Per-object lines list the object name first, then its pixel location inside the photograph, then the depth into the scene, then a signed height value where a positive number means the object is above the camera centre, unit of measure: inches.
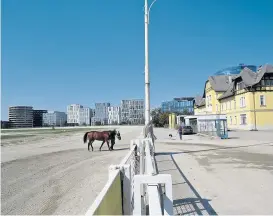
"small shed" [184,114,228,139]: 1138.0 -7.6
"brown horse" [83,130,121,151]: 793.6 -37.1
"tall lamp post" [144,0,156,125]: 500.7 +98.0
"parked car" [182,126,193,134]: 1587.8 -41.7
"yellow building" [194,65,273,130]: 1753.2 +152.6
